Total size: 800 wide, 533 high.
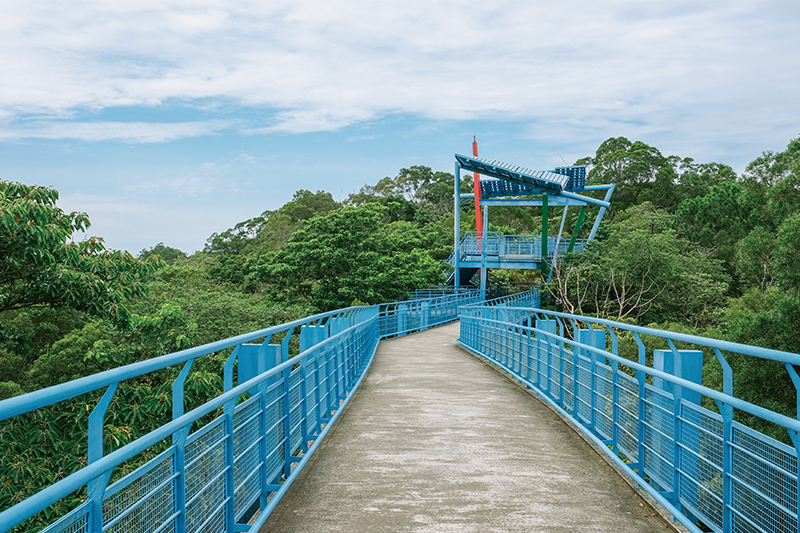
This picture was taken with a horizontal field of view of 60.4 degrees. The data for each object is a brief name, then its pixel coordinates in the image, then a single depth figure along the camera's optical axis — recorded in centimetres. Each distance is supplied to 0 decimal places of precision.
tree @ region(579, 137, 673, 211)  7475
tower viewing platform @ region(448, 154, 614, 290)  3862
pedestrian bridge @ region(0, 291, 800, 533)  308
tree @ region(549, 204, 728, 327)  3388
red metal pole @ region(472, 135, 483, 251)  4181
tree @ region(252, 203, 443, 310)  3103
